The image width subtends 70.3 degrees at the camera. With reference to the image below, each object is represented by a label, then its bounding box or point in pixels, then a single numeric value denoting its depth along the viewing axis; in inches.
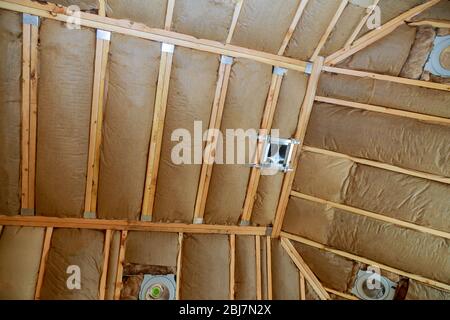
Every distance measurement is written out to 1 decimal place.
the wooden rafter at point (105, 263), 137.2
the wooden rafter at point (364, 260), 150.6
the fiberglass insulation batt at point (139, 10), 119.4
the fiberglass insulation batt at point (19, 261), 126.5
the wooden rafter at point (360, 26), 138.5
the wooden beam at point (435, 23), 141.6
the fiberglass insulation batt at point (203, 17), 124.6
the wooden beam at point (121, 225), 134.6
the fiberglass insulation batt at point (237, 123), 144.2
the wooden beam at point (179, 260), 147.3
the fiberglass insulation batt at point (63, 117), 121.0
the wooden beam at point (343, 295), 160.6
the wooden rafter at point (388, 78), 144.6
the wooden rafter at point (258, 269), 156.8
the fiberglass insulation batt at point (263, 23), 129.6
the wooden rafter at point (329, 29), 134.7
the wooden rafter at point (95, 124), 124.9
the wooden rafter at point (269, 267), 159.4
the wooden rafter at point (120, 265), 140.0
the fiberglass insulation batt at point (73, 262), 132.1
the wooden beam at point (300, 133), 152.9
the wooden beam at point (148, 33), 113.4
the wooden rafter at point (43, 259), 128.7
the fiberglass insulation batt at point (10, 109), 114.9
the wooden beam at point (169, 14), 121.7
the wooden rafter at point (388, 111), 145.8
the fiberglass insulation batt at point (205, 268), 149.6
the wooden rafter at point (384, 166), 147.5
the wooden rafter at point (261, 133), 149.6
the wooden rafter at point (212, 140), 141.3
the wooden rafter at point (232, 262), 152.9
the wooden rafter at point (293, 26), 131.1
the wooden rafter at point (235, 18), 126.3
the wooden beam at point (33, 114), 117.6
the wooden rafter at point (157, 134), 133.5
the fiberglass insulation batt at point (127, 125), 128.9
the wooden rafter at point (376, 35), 142.9
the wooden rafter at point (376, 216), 149.5
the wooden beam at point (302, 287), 164.2
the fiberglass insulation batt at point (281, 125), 152.4
